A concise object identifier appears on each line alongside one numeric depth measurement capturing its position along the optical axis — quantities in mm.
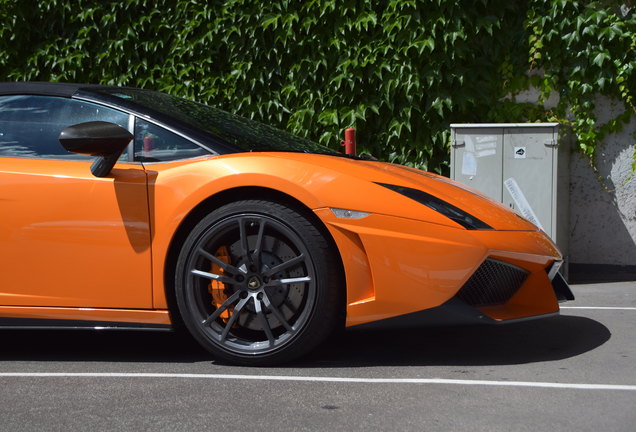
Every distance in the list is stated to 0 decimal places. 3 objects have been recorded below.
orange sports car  3988
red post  7492
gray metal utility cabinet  7367
